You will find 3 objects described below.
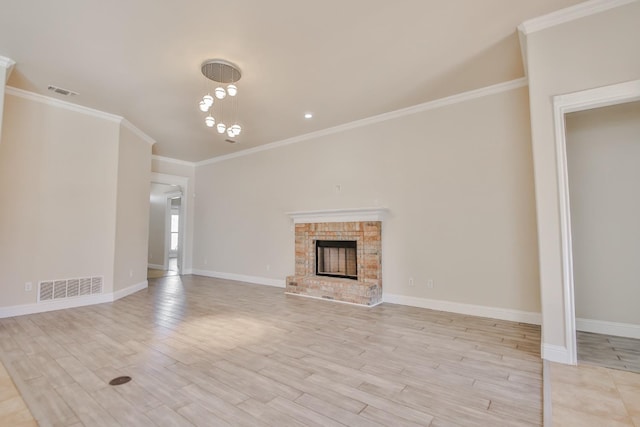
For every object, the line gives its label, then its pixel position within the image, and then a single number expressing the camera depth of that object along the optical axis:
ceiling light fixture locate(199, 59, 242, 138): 3.54
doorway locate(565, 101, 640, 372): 3.39
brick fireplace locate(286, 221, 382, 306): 5.03
